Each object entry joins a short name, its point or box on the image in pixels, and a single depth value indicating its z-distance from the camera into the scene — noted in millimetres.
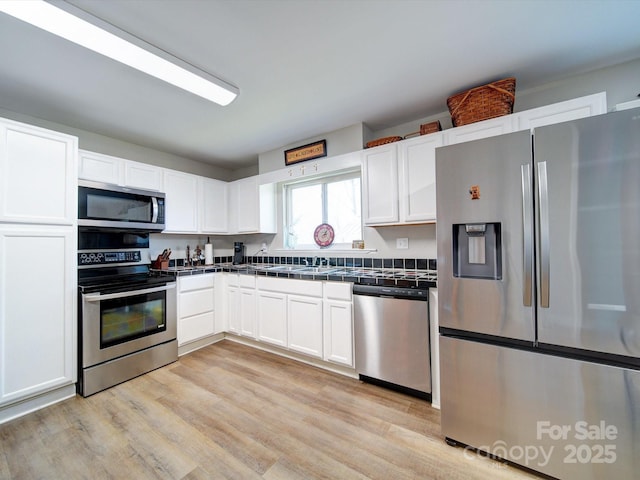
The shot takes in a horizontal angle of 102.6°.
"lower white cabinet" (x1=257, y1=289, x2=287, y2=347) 2680
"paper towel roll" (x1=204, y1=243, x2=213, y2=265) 3681
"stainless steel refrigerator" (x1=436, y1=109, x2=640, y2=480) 1149
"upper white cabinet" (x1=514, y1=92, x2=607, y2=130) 1658
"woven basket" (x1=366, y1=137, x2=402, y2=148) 2474
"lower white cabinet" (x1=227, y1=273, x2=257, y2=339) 2967
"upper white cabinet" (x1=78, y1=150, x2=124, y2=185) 2480
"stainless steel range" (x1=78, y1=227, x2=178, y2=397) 2135
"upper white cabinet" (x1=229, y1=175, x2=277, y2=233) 3461
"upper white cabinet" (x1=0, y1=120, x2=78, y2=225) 1820
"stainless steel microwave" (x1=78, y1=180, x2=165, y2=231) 2367
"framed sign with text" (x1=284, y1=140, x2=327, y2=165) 2971
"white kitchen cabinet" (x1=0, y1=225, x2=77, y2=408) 1806
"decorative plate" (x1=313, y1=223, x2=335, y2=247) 3125
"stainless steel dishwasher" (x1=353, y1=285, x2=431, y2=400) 1924
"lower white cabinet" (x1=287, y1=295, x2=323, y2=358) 2443
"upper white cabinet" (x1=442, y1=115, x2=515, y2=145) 1907
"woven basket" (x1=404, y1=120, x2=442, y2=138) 2246
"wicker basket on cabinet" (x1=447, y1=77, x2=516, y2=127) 1910
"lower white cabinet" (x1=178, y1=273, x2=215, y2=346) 2838
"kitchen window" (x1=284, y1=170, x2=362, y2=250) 3039
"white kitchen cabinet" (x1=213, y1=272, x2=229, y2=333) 3184
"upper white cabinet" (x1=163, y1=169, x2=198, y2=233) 3125
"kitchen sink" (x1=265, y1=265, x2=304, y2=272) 2782
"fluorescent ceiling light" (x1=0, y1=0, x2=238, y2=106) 1274
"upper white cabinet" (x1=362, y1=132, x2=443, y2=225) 2215
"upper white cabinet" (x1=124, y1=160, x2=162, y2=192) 2805
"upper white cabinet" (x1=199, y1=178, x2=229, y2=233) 3498
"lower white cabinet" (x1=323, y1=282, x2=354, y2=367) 2275
